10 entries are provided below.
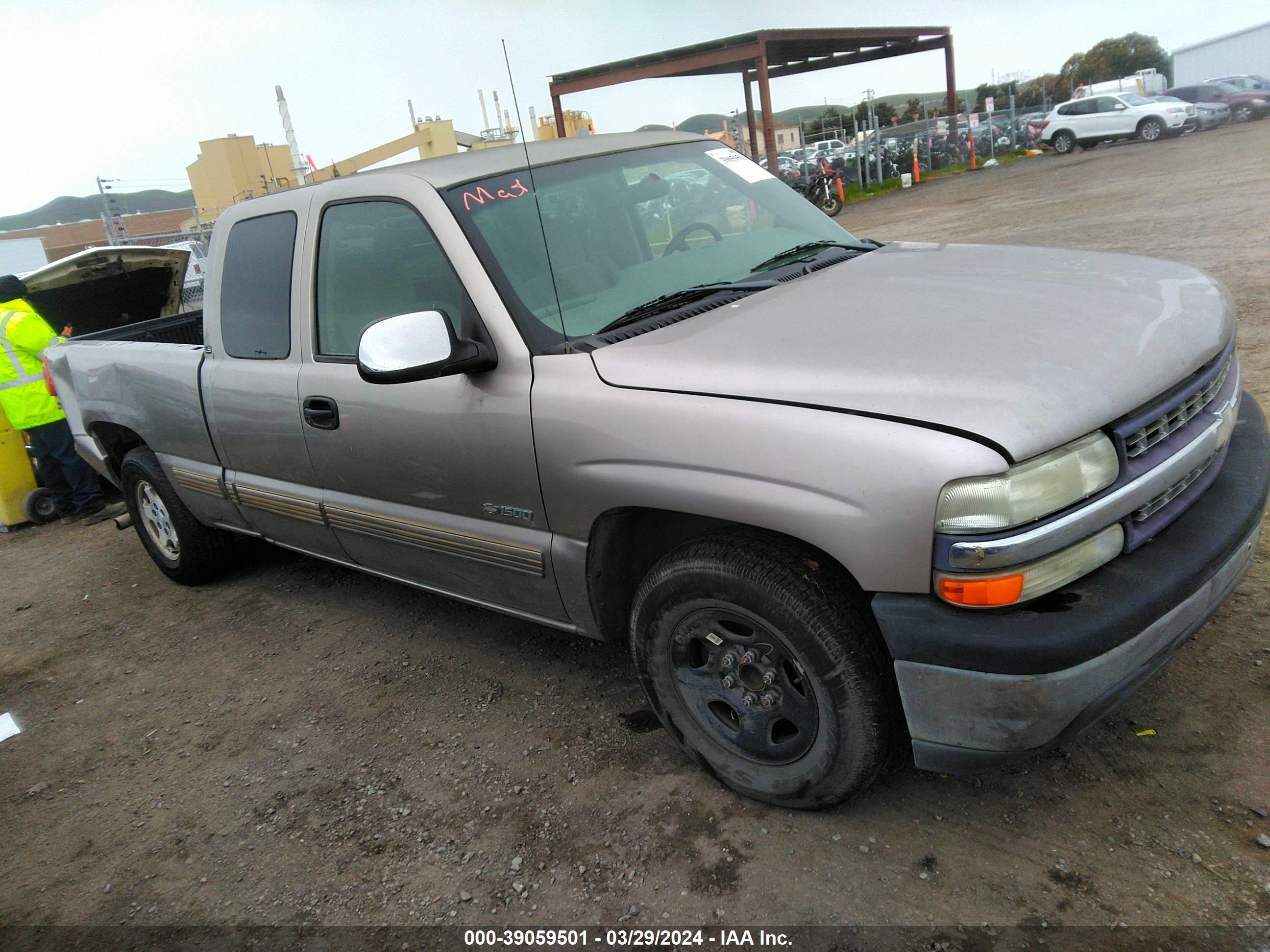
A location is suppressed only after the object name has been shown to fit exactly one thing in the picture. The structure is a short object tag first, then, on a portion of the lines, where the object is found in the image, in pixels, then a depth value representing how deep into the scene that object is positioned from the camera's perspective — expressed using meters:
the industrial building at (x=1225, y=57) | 40.56
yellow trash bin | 7.02
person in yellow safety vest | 6.61
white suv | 25.25
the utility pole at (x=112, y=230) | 22.86
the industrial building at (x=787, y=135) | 60.69
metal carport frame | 22.11
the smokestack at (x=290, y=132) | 15.32
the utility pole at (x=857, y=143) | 27.91
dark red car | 27.52
